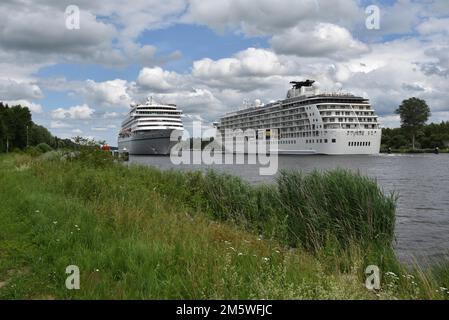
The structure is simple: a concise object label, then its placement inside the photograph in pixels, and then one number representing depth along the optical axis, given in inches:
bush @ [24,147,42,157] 1354.3
